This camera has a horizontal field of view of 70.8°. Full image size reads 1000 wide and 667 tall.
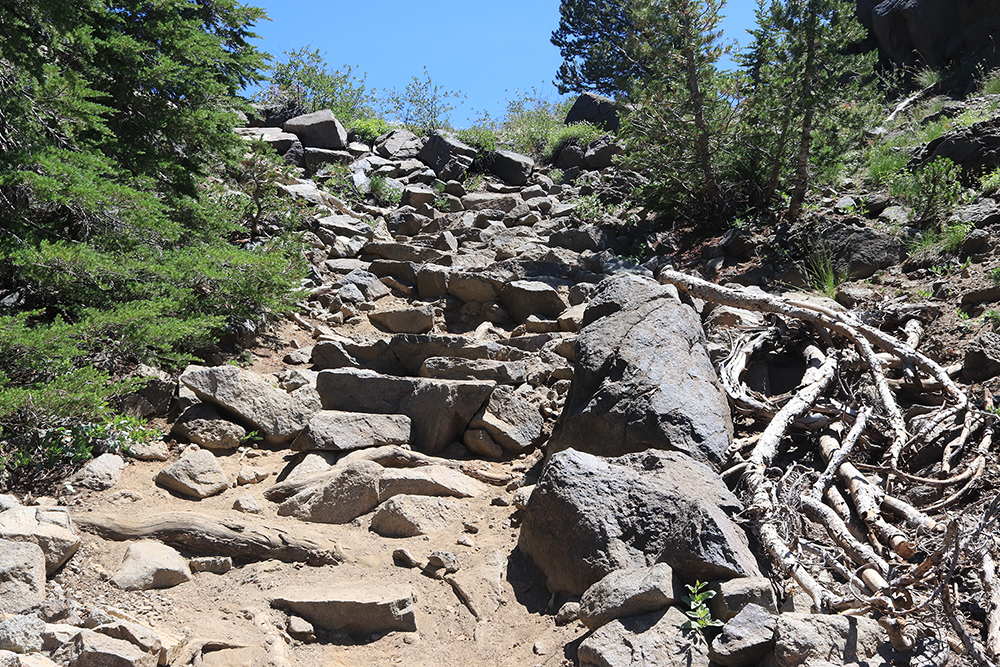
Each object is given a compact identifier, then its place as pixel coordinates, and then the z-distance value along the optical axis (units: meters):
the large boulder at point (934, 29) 19.39
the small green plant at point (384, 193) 14.29
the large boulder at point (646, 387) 4.51
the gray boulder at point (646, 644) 2.93
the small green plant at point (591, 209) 12.20
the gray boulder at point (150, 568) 3.52
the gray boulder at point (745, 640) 2.85
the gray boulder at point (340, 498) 4.52
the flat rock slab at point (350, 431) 5.23
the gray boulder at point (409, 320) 8.25
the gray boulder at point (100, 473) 4.45
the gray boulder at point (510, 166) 16.05
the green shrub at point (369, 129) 17.78
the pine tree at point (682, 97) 9.66
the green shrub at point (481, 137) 17.34
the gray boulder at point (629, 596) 3.16
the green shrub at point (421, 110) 20.61
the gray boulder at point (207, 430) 5.28
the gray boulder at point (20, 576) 3.00
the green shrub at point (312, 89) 18.97
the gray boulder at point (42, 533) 3.35
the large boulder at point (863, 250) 7.62
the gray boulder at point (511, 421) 5.53
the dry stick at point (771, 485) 3.25
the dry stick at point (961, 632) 2.69
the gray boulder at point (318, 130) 16.11
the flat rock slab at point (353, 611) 3.50
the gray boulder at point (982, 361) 4.86
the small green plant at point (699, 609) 3.03
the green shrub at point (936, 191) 7.83
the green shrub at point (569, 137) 17.28
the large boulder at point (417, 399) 5.52
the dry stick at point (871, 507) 3.45
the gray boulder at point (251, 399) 5.38
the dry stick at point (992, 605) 2.83
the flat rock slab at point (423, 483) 4.68
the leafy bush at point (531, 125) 18.45
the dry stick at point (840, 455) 3.97
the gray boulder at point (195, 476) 4.59
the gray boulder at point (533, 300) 8.43
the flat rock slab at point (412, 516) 4.39
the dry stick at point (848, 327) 4.46
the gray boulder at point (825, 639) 2.74
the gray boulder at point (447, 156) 15.94
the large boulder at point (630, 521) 3.32
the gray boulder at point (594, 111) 19.58
